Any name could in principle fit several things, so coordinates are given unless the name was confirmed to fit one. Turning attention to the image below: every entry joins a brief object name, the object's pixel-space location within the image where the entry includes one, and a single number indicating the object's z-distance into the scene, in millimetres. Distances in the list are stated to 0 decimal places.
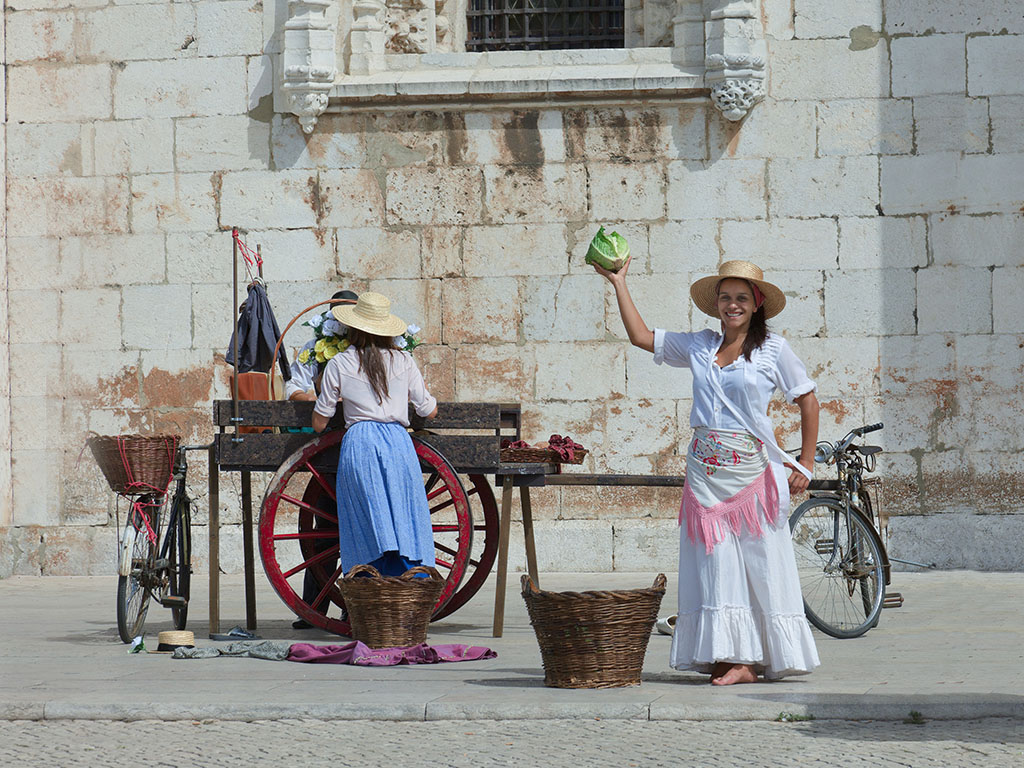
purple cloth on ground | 11805
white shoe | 13805
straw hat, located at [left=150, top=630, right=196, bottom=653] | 12678
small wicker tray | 13969
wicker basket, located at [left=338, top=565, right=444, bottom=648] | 11937
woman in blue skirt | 12836
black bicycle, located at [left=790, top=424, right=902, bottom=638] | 13750
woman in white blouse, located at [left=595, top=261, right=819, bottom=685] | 10719
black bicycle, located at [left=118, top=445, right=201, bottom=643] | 13102
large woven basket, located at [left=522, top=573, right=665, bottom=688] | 10352
